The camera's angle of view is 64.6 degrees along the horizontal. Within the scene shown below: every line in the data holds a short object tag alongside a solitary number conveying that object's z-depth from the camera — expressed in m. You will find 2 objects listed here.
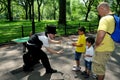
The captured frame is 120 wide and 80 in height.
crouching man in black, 2.98
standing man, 2.14
